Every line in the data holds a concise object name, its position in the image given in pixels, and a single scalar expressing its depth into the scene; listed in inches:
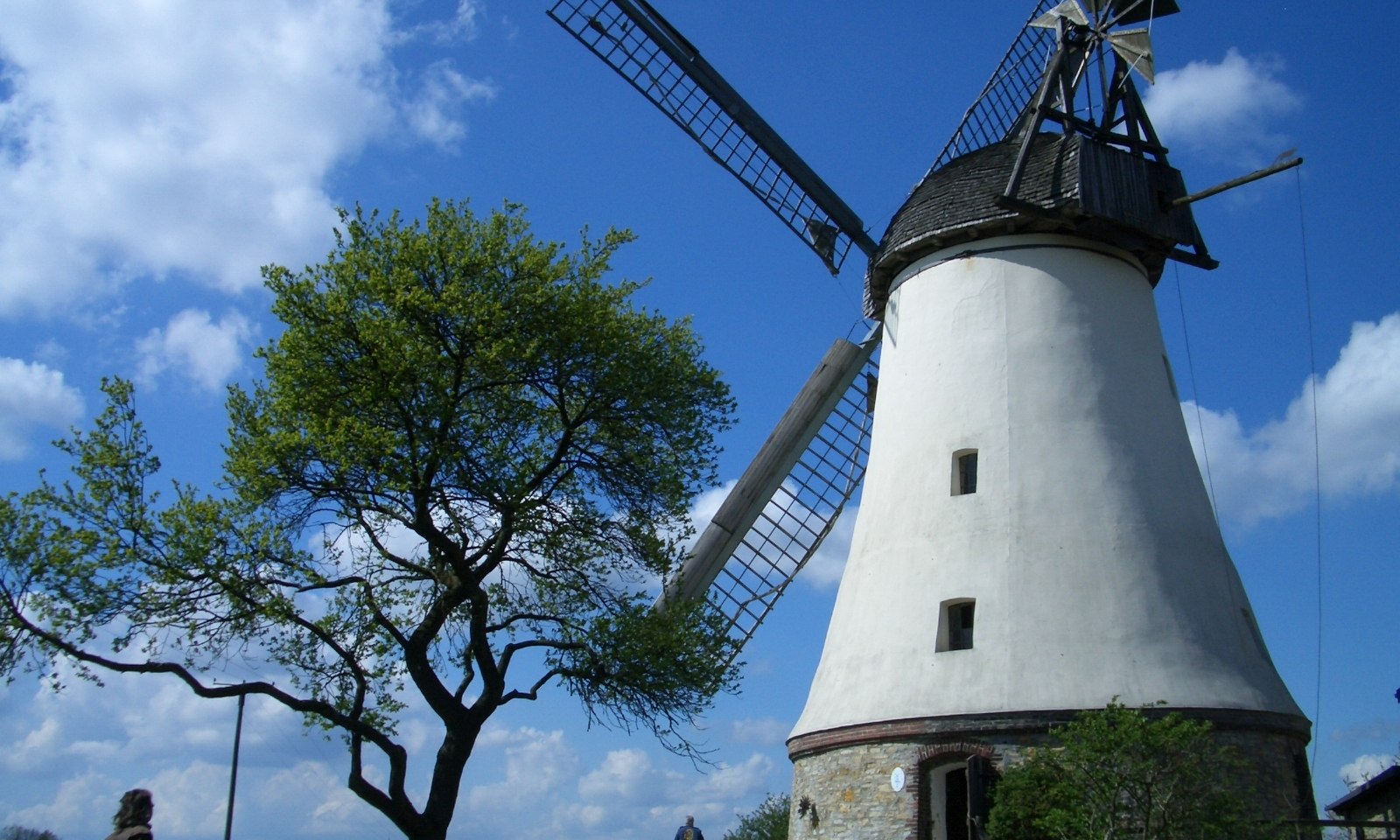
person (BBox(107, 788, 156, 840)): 264.1
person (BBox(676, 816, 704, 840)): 808.9
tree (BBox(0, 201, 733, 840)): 579.2
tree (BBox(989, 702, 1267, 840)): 502.3
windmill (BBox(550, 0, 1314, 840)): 592.7
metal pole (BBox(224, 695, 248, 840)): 1052.5
